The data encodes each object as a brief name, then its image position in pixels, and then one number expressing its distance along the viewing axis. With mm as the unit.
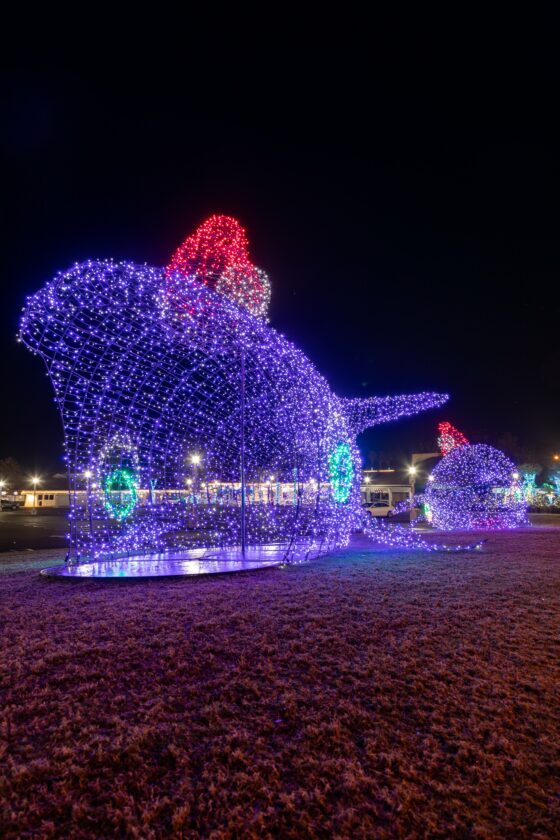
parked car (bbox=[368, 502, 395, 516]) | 27609
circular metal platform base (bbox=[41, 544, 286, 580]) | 8625
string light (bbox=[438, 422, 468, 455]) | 27438
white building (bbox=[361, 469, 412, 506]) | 39469
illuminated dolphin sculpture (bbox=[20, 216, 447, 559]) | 8273
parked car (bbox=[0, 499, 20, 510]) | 47625
